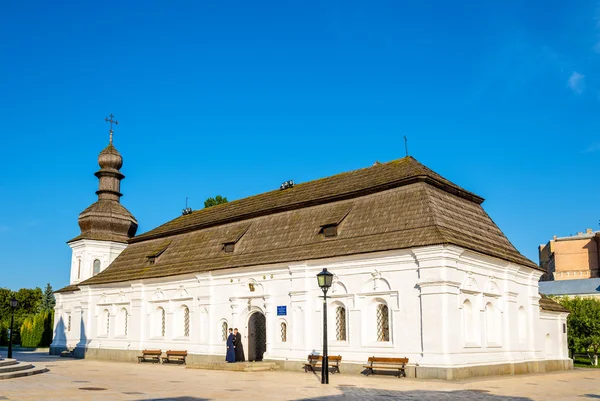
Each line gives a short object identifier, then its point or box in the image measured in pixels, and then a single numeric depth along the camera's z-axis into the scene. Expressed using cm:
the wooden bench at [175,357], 3006
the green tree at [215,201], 5107
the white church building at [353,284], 2230
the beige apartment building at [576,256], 9088
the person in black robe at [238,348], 2708
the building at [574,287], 6994
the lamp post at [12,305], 3106
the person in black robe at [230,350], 2644
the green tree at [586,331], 4138
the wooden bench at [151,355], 3154
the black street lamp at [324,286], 1908
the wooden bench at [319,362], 2394
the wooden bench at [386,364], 2181
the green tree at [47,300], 8122
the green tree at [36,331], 5703
